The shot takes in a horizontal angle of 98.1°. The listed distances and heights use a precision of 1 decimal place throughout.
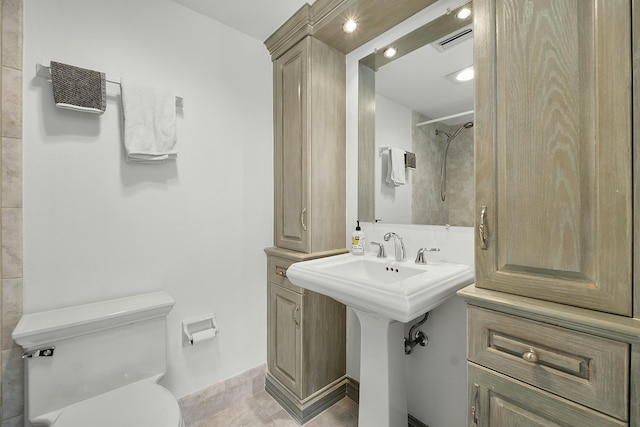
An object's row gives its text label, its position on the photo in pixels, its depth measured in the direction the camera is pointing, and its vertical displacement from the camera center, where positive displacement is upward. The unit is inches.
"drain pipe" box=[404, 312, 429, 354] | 58.1 -27.7
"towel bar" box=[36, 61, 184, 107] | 48.7 +25.2
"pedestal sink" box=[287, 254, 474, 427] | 39.4 -14.1
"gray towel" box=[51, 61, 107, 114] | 48.8 +22.5
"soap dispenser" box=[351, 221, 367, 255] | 69.3 -8.7
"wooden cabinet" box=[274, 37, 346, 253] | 68.6 +16.2
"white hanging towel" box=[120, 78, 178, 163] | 55.8 +18.4
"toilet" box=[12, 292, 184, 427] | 42.6 -26.7
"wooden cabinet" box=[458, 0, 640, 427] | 26.6 -1.2
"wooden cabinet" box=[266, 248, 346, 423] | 66.7 -34.8
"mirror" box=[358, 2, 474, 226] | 55.7 +18.6
